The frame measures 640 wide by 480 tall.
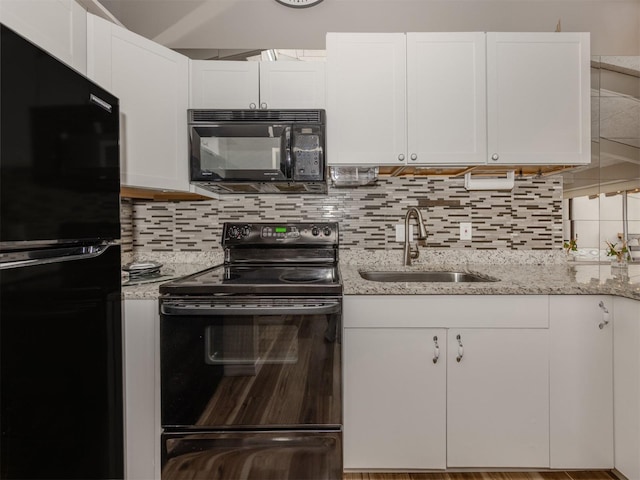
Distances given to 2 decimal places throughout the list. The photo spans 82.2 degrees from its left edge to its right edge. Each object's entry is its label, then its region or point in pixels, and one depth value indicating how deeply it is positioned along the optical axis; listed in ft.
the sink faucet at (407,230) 6.35
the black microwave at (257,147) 5.77
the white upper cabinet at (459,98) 5.97
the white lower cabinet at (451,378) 5.00
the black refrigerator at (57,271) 2.68
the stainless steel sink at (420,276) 6.63
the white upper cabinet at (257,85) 6.22
